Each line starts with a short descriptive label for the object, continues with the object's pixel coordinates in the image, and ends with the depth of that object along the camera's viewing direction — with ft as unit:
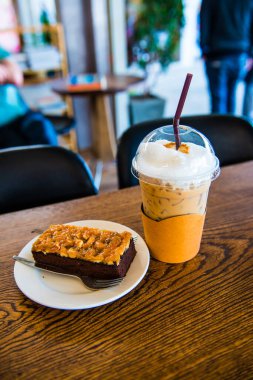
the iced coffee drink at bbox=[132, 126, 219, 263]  2.01
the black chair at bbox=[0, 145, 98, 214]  3.58
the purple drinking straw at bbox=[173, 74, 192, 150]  1.96
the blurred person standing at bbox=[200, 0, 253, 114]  10.16
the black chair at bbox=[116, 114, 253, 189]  3.92
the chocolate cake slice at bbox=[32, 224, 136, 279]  2.02
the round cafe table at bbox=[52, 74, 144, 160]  8.46
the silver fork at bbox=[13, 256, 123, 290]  2.02
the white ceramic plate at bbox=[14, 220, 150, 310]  1.92
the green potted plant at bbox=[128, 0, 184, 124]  11.19
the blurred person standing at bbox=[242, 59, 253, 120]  11.84
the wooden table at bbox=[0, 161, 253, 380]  1.65
